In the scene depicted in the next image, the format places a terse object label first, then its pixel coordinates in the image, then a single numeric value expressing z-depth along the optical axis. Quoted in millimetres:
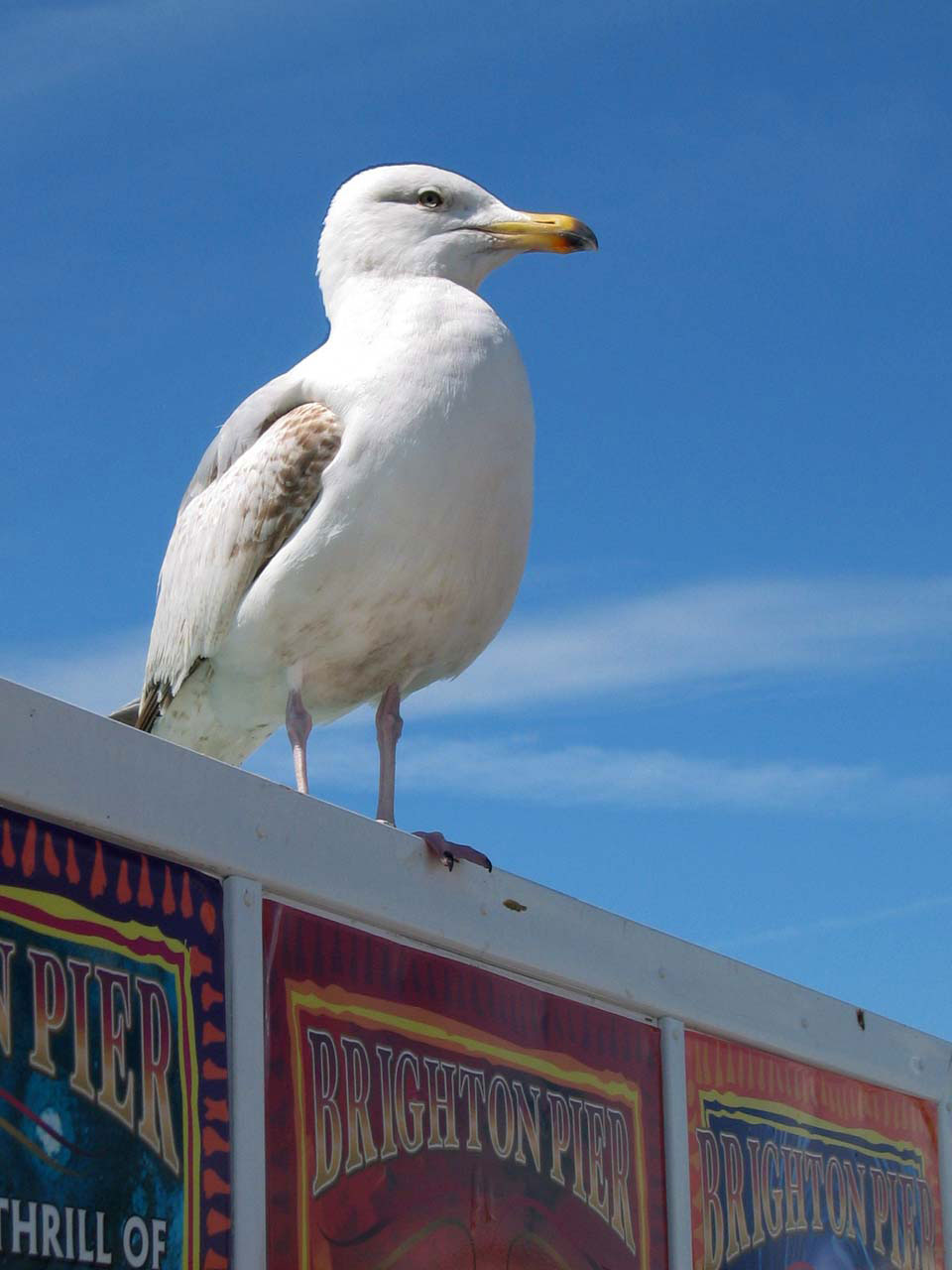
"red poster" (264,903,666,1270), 2932
